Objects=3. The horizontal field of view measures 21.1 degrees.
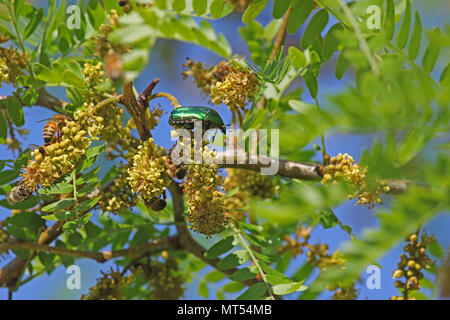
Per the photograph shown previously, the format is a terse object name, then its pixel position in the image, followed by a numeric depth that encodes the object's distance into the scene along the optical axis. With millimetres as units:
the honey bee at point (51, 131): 355
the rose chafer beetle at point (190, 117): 356
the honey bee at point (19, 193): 359
